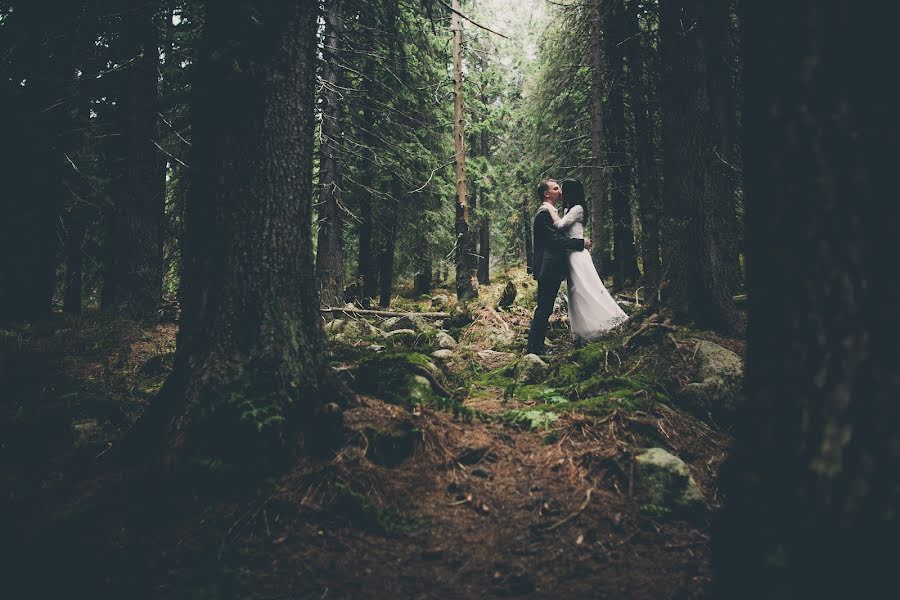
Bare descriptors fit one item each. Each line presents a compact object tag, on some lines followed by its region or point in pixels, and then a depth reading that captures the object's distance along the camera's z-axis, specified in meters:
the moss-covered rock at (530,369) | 5.13
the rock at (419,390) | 3.70
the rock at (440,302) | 13.18
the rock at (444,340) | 7.03
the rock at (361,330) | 7.30
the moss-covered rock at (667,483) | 2.54
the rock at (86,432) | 3.25
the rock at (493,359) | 6.42
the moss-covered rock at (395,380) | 3.68
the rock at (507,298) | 10.48
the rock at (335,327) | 7.52
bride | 5.89
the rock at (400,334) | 6.88
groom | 6.00
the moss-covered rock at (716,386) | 3.97
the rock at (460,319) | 8.90
